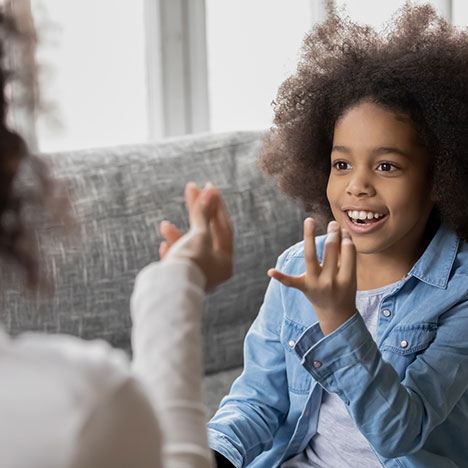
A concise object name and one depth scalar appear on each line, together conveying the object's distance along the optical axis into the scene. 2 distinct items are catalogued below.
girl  1.65
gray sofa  2.00
